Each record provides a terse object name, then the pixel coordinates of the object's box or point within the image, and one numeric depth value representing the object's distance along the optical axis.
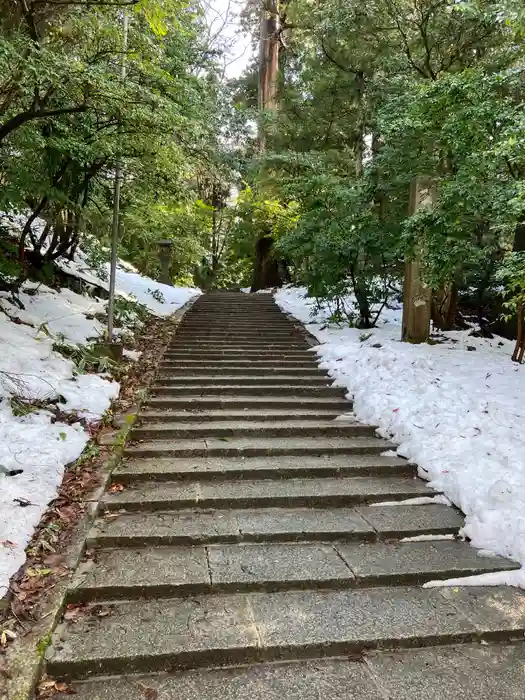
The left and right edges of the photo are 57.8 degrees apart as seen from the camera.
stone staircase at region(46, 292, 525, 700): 2.35
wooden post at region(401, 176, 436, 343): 7.57
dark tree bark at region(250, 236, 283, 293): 18.55
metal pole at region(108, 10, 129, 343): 5.94
